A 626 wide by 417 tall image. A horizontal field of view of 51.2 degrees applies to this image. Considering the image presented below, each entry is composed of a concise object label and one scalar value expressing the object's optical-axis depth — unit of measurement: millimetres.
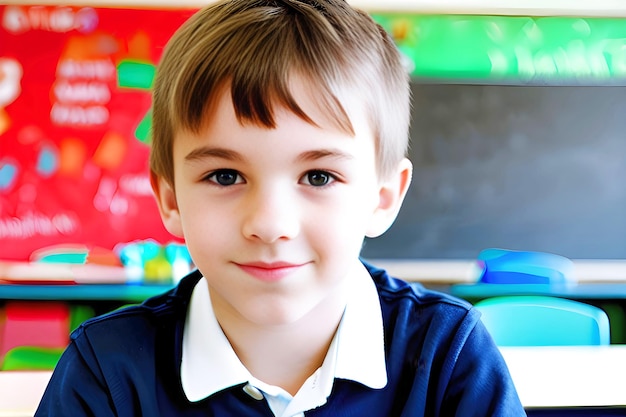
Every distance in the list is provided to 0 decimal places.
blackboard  2090
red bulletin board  1983
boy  709
